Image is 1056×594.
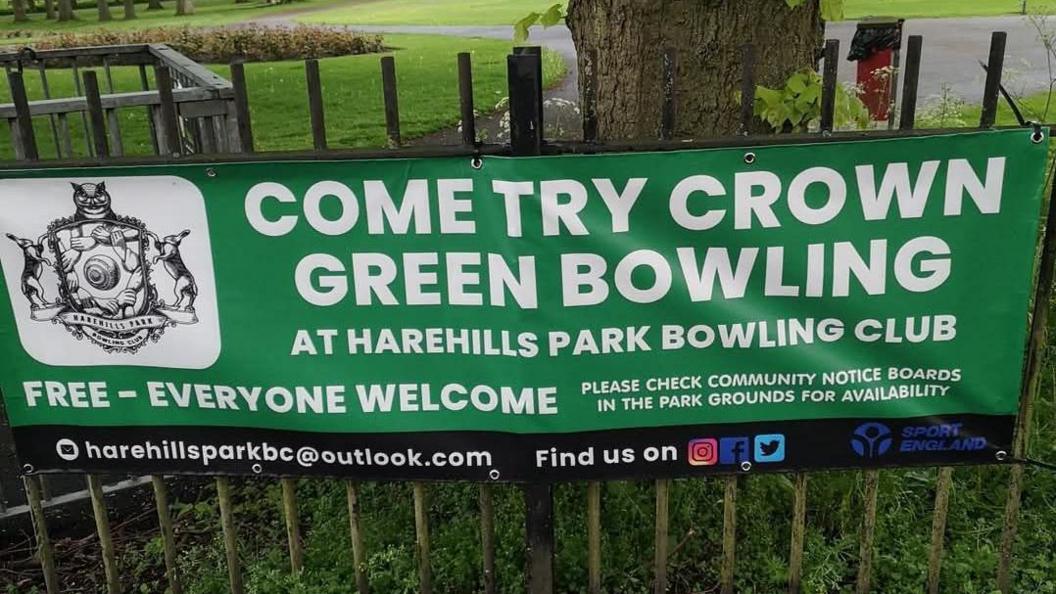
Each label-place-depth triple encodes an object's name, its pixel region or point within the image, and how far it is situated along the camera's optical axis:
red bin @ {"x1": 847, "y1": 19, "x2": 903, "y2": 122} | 8.45
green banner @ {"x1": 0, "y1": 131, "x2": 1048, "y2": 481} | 2.79
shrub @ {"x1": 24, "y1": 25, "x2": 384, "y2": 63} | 24.69
